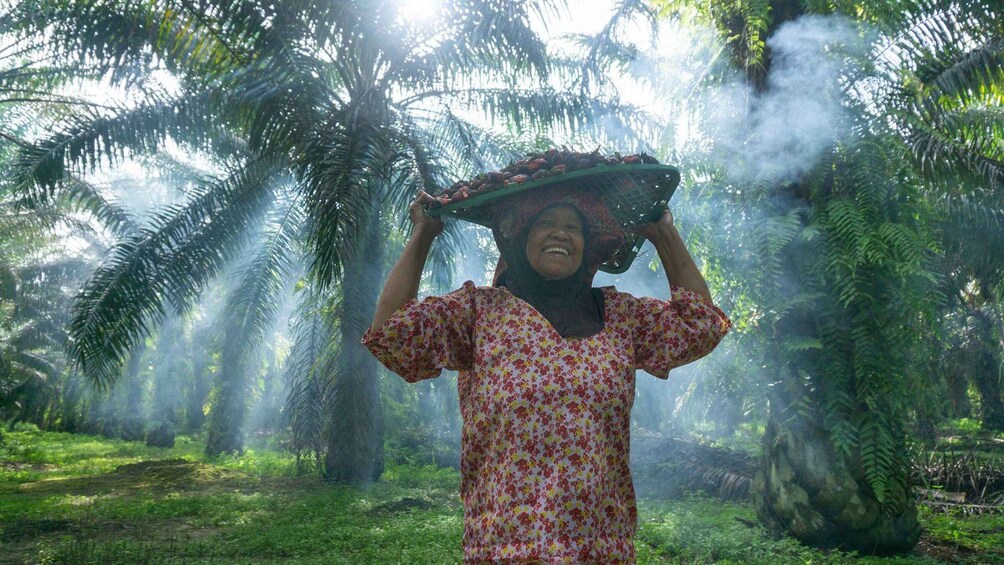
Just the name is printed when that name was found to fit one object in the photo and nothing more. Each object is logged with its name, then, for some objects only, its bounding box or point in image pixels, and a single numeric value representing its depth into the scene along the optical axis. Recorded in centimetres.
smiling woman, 222
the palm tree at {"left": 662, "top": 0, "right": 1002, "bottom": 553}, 643
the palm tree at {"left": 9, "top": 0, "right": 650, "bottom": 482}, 782
